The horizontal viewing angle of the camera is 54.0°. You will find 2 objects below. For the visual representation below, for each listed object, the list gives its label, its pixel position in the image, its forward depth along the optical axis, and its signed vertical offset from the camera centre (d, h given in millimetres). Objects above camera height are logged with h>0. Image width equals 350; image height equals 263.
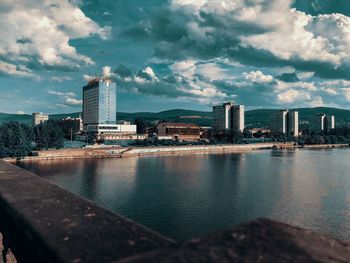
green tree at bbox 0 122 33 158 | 71569 -1885
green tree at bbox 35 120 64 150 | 84094 -950
